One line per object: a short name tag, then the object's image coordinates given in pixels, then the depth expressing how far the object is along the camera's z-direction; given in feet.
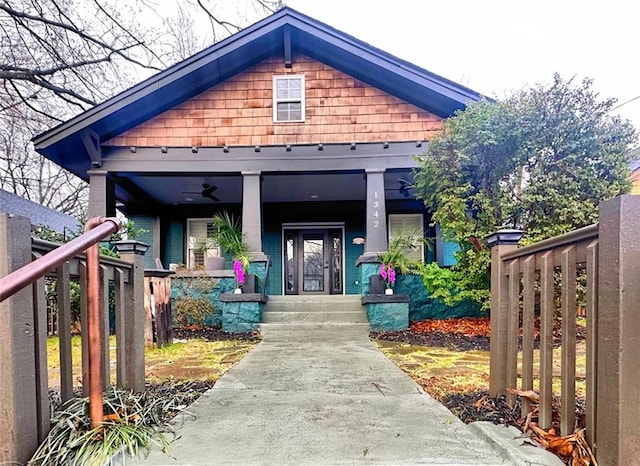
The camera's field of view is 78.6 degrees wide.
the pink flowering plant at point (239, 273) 21.40
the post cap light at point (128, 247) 7.73
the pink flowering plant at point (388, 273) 21.34
